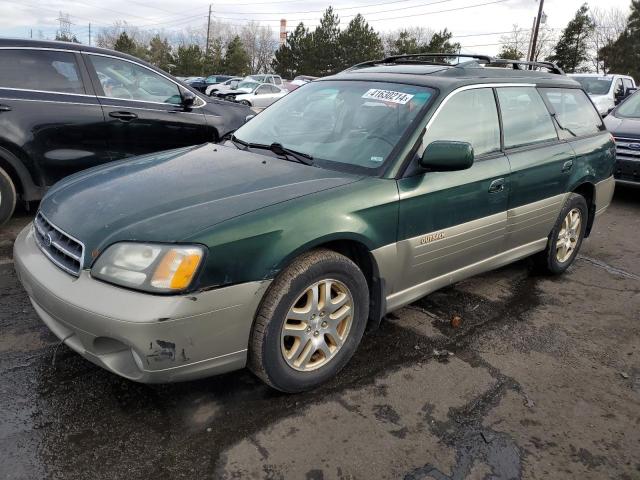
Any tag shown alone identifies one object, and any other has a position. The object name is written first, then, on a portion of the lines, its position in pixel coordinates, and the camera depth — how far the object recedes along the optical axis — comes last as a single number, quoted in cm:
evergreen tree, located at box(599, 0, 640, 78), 4631
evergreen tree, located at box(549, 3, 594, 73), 4909
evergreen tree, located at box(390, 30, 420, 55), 5616
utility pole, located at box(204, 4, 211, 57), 6560
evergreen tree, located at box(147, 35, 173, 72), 6825
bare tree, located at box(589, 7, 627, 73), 4938
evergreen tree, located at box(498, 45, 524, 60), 4743
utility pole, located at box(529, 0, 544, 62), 3278
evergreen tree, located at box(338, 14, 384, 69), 5697
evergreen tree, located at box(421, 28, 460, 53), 5316
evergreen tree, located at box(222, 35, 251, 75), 6041
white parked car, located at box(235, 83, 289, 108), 2380
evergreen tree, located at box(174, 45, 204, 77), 6112
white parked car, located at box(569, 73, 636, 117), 1398
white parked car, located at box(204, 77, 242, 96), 2911
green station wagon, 220
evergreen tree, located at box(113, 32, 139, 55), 5853
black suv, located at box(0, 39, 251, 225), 476
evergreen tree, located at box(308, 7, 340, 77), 5784
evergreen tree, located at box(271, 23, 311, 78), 5900
